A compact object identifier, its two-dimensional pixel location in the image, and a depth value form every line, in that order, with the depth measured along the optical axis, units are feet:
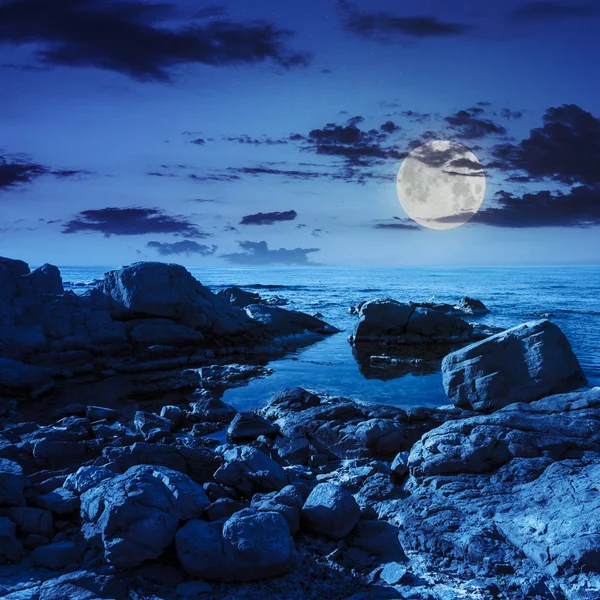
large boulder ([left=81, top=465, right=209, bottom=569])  22.65
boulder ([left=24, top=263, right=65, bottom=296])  95.04
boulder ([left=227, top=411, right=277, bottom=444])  46.85
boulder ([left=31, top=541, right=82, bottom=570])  23.08
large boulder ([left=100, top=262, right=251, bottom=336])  97.76
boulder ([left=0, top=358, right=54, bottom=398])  63.72
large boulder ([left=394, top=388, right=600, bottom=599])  21.29
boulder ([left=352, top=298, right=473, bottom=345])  108.37
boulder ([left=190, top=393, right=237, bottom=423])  52.90
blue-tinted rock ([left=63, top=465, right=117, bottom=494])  28.91
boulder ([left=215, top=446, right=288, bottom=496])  31.19
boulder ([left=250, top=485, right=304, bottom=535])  26.08
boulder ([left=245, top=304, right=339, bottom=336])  111.14
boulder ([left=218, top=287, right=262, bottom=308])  151.84
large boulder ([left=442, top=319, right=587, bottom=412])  49.19
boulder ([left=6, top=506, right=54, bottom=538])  25.55
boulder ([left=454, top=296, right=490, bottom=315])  162.50
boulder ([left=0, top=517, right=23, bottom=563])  23.32
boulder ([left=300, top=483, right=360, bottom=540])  26.20
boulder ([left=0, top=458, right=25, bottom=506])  26.63
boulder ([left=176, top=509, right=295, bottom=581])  22.26
